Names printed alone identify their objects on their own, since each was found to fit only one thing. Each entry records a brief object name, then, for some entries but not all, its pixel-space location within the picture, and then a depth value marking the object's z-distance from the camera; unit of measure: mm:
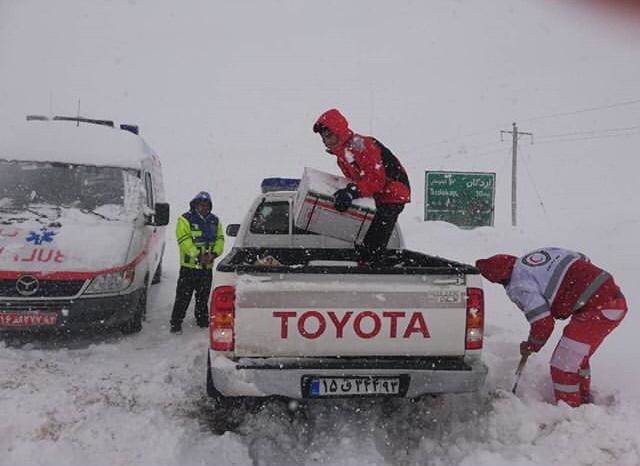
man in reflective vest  6602
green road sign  22078
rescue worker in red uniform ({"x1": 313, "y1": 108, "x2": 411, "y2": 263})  4906
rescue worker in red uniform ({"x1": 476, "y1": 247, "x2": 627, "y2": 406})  4051
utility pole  27964
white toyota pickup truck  3498
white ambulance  5398
